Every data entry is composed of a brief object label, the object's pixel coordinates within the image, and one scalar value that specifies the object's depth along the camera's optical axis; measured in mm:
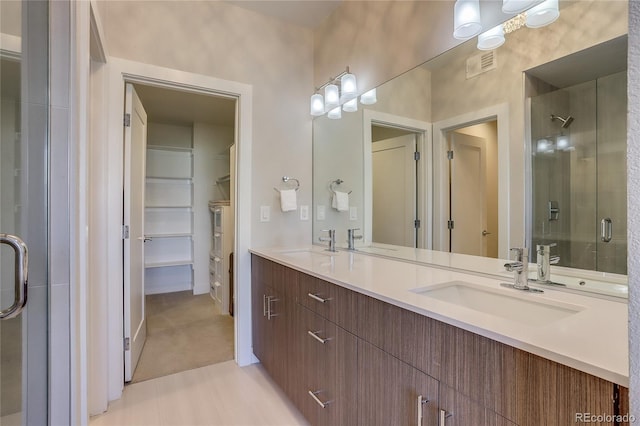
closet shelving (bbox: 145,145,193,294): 4258
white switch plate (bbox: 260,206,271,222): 2441
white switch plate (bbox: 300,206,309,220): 2623
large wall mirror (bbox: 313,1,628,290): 1067
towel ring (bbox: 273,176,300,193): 2510
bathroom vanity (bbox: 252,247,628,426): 638
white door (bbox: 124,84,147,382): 2045
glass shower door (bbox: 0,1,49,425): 1002
